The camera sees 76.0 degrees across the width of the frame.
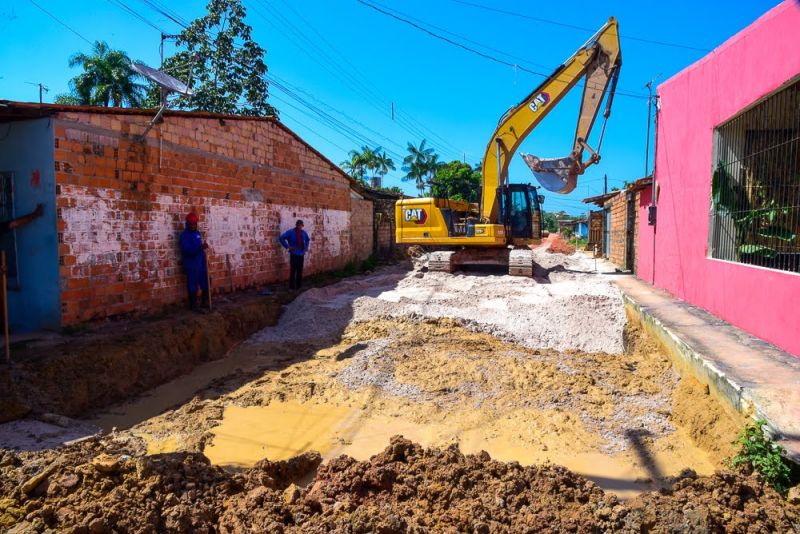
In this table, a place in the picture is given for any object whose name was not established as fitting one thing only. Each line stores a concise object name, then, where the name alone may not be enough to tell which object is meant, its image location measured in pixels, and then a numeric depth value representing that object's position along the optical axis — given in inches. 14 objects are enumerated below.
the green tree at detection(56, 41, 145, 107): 869.2
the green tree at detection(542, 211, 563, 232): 2597.4
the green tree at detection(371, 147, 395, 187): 1595.7
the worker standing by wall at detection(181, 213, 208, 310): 331.3
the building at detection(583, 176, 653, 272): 525.7
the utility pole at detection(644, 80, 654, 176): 402.6
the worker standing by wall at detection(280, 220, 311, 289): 441.7
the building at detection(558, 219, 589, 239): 1666.1
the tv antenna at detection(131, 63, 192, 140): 276.8
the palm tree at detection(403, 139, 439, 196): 1678.2
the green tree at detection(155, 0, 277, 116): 773.3
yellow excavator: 509.0
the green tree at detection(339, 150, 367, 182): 1572.3
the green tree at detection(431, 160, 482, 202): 1497.3
